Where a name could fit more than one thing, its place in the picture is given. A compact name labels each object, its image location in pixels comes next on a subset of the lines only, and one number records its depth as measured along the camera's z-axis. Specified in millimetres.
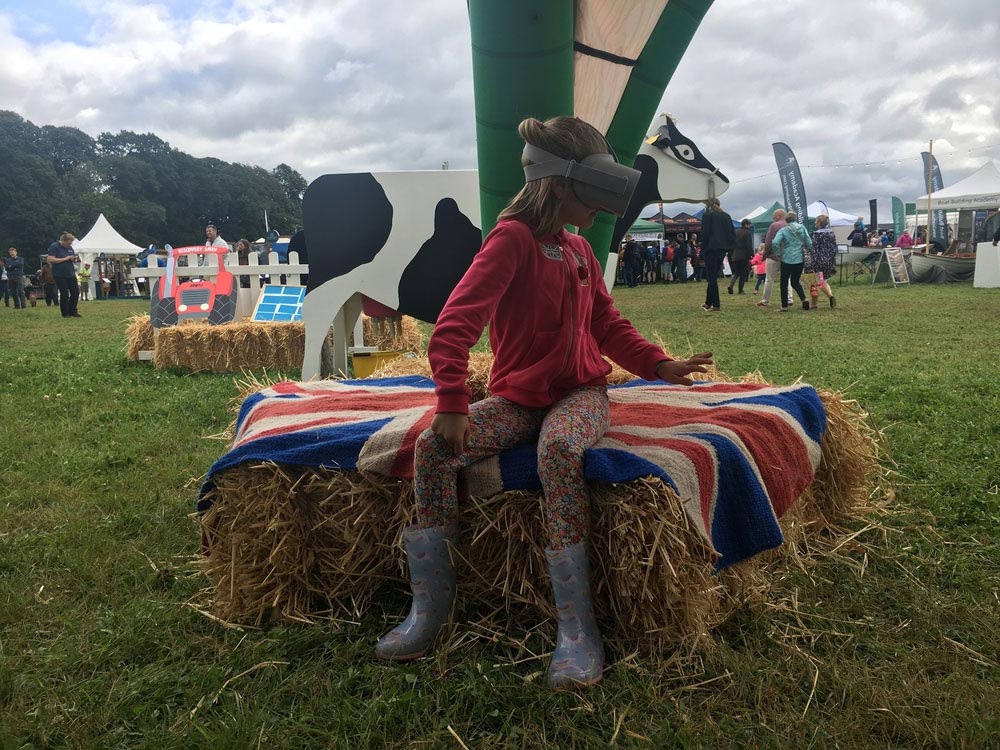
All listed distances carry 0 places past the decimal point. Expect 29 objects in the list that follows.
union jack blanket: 2027
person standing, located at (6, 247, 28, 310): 17719
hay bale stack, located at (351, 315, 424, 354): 7516
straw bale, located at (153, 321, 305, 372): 6883
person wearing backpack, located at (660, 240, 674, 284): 23286
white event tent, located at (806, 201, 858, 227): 29359
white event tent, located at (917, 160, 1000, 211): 19734
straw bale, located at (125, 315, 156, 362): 7387
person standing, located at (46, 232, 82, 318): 13656
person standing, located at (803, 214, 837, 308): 11266
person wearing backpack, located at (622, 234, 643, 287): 21469
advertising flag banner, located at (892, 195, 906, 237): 29453
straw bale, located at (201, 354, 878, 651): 1892
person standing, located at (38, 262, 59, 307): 18016
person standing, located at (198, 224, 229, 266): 14138
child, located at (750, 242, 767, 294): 18062
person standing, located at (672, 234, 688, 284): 22672
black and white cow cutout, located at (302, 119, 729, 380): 4520
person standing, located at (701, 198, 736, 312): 11391
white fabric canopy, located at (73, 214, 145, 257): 26062
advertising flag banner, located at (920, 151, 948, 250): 23078
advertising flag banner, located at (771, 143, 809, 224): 24500
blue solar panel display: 8055
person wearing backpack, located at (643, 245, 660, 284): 22534
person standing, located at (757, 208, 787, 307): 12125
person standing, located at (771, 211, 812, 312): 10555
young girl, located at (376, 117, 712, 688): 1888
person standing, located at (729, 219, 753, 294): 14609
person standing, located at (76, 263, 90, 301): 22484
